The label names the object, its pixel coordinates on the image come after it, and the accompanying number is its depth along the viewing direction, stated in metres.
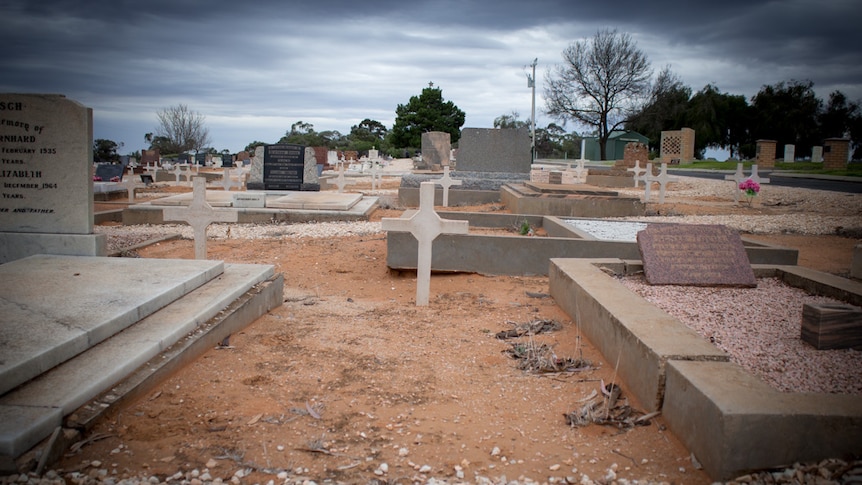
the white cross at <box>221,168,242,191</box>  18.27
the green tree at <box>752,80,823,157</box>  40.22
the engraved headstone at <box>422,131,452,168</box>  26.77
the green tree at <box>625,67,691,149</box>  54.41
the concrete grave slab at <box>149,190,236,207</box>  12.57
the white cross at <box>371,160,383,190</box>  21.70
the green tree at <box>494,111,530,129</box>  63.50
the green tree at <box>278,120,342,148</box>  54.97
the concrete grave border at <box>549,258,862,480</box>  2.43
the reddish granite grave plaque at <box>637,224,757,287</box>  5.25
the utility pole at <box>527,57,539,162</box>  42.69
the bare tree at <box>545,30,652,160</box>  51.44
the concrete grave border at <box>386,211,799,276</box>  7.17
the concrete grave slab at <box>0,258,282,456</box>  2.54
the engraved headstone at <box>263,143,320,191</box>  15.75
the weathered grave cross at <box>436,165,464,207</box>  13.96
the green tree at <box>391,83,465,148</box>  59.31
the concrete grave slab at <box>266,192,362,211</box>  12.51
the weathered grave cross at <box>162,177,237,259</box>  6.64
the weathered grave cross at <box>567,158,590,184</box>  25.67
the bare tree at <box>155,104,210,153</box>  51.53
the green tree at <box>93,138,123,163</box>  39.36
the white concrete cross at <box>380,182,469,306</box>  5.87
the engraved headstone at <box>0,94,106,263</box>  5.75
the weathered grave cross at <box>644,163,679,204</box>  16.67
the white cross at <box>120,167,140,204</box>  15.81
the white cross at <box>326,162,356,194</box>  17.75
